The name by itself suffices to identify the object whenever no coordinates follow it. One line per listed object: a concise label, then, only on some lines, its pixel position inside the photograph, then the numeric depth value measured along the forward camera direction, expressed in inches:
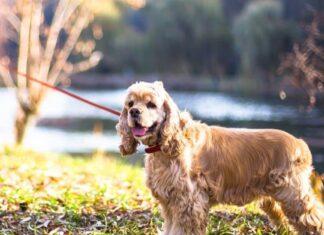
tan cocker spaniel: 188.9
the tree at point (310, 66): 339.9
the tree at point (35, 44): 521.7
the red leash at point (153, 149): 191.9
